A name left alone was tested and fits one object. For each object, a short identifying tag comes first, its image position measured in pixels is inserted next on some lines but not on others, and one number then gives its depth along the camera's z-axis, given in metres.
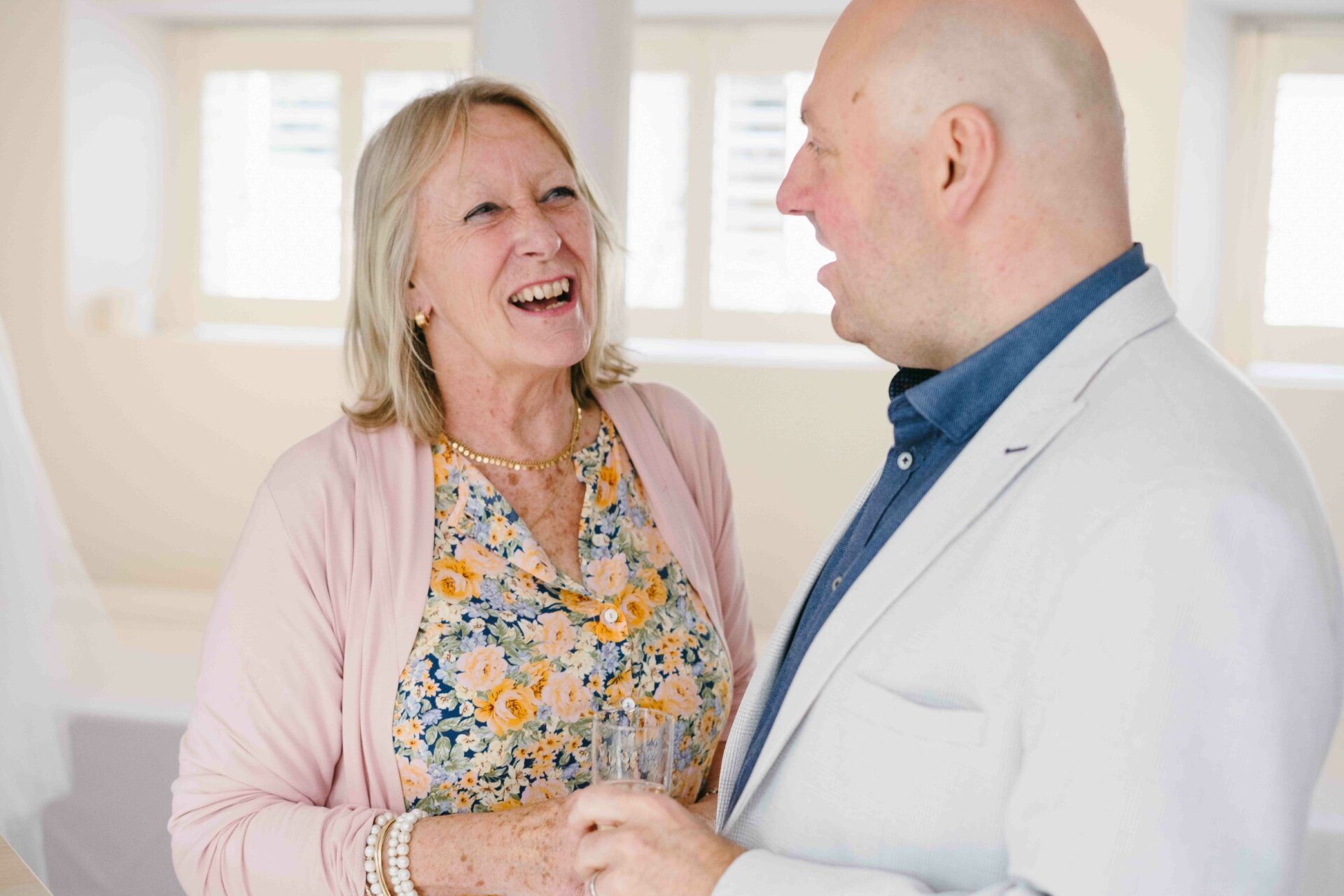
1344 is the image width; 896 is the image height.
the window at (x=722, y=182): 4.97
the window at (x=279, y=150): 5.31
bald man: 0.87
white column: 2.98
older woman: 1.56
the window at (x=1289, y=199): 4.52
